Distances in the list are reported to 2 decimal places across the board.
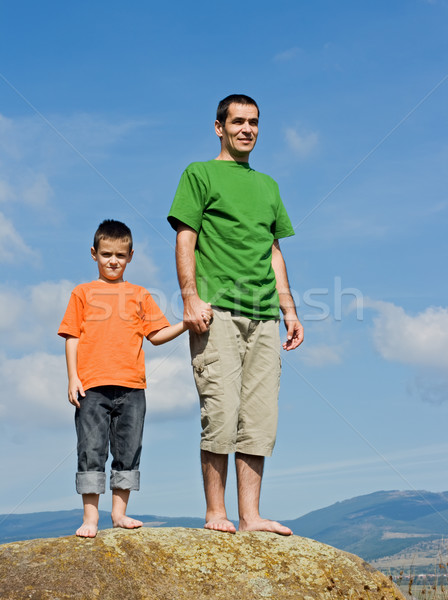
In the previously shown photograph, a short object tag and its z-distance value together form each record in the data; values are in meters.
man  5.03
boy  4.88
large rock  4.17
